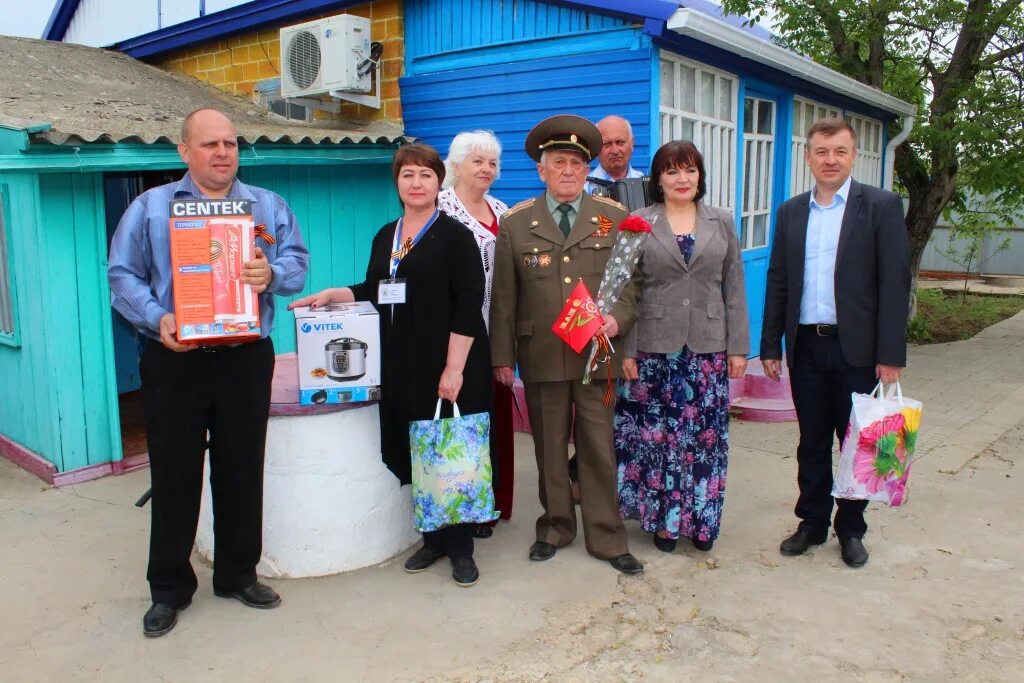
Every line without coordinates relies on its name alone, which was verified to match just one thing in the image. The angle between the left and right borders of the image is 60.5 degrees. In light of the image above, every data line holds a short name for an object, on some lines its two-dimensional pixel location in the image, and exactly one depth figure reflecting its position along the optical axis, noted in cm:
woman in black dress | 352
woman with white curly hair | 393
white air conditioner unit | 629
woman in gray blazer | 372
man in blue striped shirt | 309
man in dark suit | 361
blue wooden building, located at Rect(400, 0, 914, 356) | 555
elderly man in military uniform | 365
